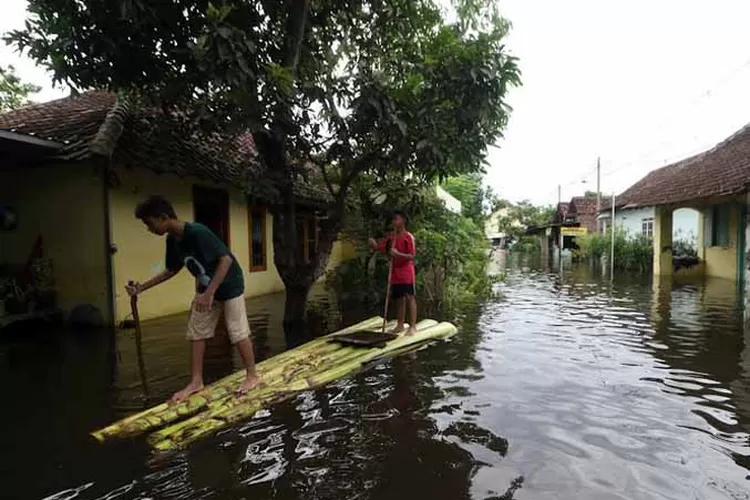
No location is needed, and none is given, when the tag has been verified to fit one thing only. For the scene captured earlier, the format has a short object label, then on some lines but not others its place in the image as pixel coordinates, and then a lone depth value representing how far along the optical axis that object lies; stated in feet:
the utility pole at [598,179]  94.88
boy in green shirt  12.64
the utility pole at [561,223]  94.63
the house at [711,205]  44.06
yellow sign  91.43
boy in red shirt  21.03
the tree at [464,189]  46.29
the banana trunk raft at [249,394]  11.71
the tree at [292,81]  18.04
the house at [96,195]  25.75
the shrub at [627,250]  61.16
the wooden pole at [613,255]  59.58
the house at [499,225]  164.86
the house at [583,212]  108.37
